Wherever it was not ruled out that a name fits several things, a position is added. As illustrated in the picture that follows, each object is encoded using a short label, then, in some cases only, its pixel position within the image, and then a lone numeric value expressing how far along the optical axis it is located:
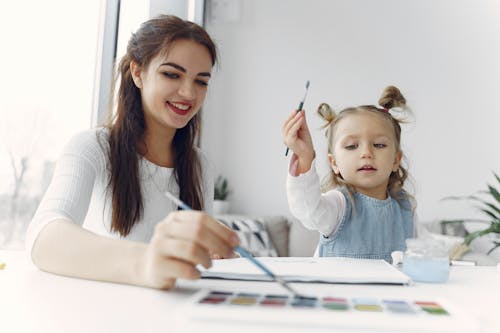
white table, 0.46
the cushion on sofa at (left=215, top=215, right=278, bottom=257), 3.05
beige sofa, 3.19
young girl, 1.27
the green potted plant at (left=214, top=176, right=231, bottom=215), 3.42
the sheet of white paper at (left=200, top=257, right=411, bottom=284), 0.71
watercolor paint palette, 0.47
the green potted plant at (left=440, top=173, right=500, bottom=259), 2.12
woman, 1.01
